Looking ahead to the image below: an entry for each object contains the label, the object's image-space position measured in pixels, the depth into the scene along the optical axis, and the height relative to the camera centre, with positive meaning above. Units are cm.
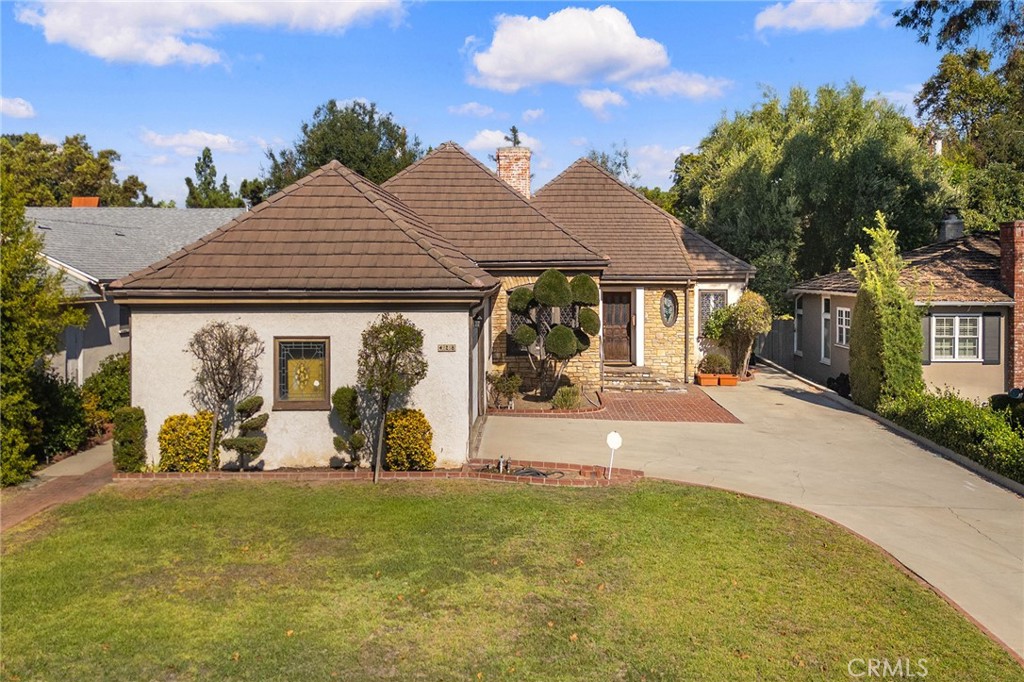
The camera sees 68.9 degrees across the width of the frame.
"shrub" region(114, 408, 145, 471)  1134 -163
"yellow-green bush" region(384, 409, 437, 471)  1157 -172
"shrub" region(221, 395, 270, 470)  1140 -161
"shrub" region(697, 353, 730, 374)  2273 -104
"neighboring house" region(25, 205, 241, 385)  1652 +240
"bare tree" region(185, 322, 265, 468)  1120 -53
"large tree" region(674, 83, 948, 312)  2764 +536
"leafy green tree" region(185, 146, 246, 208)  4416 +891
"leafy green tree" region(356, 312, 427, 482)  1087 -42
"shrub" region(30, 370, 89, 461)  1272 -147
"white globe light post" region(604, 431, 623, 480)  1108 -164
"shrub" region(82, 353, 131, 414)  1495 -106
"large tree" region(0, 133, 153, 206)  4659 +1065
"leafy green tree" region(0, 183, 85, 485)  1077 +21
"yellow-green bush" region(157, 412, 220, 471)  1148 -171
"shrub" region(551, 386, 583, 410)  1742 -161
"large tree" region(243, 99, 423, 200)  4022 +1024
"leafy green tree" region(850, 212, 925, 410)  1684 -9
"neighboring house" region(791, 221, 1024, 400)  1909 +18
